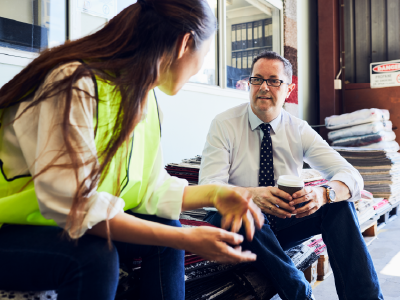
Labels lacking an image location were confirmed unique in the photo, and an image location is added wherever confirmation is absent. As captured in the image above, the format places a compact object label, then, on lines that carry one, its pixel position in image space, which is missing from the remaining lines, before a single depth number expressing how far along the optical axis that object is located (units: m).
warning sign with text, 3.58
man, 1.31
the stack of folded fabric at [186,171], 1.88
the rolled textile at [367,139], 3.04
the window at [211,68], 2.53
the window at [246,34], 2.83
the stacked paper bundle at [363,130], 3.07
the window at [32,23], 1.42
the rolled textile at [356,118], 3.10
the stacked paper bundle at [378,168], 2.92
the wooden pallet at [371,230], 2.57
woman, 0.69
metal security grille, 3.62
